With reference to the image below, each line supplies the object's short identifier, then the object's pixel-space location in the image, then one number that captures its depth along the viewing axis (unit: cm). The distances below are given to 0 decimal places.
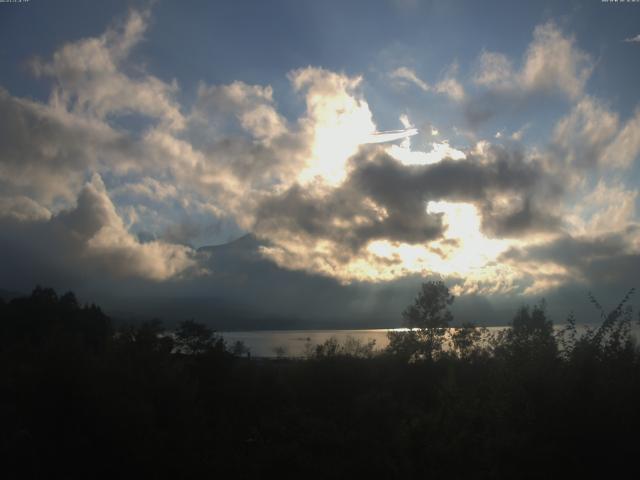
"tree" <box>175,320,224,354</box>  3766
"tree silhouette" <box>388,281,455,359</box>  4534
